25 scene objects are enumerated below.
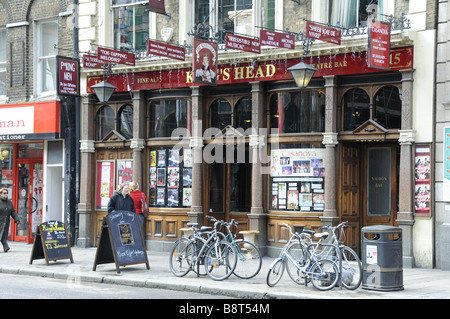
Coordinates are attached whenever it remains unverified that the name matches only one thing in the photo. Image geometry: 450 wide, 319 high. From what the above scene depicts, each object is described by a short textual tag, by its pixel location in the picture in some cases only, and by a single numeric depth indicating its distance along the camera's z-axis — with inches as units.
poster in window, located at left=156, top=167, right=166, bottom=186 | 741.9
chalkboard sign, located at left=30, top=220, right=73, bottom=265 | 602.5
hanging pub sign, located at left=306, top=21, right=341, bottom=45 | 570.6
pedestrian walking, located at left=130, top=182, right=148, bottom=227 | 665.0
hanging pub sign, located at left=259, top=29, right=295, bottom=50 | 592.1
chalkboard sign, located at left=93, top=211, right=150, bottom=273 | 552.4
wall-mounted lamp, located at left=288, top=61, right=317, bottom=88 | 584.1
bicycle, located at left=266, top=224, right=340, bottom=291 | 460.8
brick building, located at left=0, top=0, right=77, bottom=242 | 791.1
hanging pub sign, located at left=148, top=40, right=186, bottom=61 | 650.8
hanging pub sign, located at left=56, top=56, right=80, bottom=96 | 741.9
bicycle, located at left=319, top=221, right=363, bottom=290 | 461.7
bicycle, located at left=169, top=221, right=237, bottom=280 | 514.9
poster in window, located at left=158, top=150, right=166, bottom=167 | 741.3
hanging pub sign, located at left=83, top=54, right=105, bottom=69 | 707.4
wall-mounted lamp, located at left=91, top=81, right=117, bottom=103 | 698.8
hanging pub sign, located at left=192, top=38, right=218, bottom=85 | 612.7
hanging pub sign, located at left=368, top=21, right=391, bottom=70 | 554.9
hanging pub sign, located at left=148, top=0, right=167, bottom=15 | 679.1
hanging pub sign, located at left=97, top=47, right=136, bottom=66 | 693.9
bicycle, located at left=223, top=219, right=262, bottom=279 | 512.4
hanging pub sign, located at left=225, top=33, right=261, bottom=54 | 599.5
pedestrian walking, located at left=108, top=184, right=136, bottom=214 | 586.9
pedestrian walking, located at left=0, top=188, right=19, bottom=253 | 741.8
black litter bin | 455.2
